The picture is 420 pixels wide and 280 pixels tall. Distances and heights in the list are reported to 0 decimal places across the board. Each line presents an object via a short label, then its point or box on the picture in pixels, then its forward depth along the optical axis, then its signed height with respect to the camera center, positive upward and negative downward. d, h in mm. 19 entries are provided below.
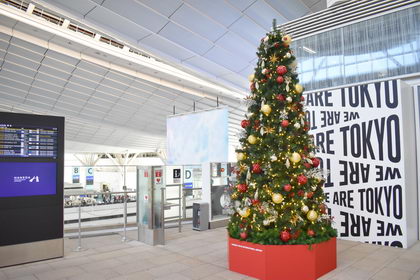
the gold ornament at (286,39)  5320 +1953
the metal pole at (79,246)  6559 -1647
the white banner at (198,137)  12266 +1011
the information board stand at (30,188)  5691 -405
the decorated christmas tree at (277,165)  4852 -70
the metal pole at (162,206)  7026 -910
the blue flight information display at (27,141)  5805 +438
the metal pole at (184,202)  9484 -1131
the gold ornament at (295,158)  4840 +41
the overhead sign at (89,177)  9203 -355
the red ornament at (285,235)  4697 -1054
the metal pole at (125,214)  7336 -1175
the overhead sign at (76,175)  8750 -282
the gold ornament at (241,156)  5348 +90
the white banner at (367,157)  6680 +46
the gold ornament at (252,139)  5176 +350
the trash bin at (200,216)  8578 -1394
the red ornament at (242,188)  5238 -416
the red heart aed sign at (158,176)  7148 -283
